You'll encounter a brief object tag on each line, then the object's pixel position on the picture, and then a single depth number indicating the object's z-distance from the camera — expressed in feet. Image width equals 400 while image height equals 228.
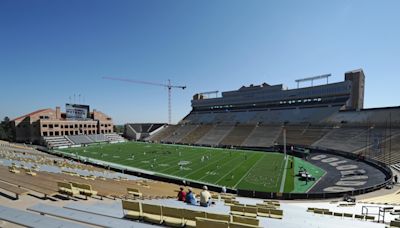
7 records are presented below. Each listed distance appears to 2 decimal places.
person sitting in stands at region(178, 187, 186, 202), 40.27
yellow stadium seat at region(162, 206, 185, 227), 21.61
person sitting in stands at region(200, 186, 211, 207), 34.12
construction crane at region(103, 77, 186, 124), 538.59
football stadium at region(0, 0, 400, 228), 25.16
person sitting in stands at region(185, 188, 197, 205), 36.42
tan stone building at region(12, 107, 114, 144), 243.36
